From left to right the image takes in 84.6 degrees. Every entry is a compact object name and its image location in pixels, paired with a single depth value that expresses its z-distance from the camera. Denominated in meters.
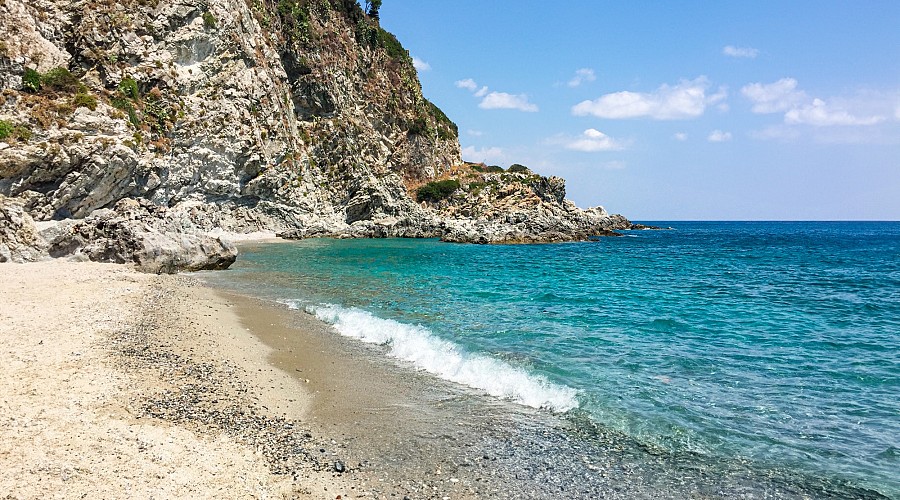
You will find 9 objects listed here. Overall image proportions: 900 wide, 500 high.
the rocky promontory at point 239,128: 35.03
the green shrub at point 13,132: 30.95
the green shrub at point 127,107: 41.39
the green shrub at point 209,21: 51.22
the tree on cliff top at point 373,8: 90.88
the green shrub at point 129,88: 42.97
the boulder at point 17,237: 21.56
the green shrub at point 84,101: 36.29
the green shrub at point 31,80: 34.94
